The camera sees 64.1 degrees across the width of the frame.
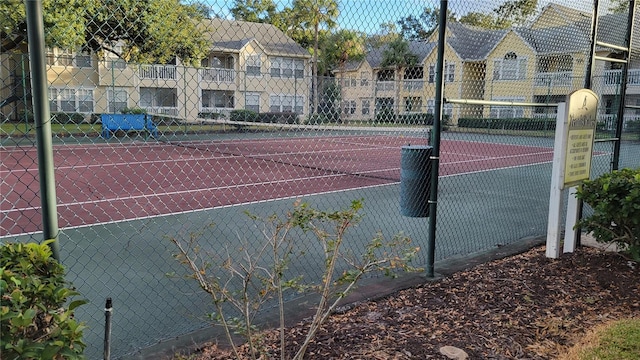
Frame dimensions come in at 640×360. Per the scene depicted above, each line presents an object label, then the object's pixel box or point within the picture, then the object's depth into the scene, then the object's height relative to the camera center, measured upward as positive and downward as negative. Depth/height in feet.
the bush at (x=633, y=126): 70.63 -2.97
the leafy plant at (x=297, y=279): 8.21 -2.83
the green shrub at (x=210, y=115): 62.21 -2.00
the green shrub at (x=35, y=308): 5.14 -2.25
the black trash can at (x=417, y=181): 15.64 -2.40
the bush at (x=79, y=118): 58.88 -2.68
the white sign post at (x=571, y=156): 15.97 -1.64
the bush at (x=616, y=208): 14.84 -3.04
